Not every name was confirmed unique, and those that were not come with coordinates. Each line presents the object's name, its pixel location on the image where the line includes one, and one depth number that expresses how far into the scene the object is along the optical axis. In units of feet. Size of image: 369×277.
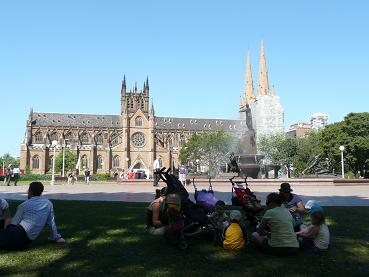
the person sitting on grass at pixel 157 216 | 28.33
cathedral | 376.68
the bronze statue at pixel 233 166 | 108.06
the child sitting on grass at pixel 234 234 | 24.56
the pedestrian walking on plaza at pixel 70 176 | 158.81
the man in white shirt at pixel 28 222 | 23.26
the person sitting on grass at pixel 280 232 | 22.77
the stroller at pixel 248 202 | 31.45
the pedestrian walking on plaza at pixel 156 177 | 87.74
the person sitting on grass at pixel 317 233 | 24.14
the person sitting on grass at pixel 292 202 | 30.60
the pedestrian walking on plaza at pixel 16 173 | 121.63
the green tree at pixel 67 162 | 357.10
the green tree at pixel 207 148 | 311.27
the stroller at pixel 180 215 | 25.31
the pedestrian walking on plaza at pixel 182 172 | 96.84
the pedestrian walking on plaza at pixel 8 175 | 118.26
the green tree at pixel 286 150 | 255.70
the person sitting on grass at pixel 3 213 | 24.94
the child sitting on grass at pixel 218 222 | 25.73
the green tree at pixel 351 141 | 208.84
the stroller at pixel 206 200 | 30.30
